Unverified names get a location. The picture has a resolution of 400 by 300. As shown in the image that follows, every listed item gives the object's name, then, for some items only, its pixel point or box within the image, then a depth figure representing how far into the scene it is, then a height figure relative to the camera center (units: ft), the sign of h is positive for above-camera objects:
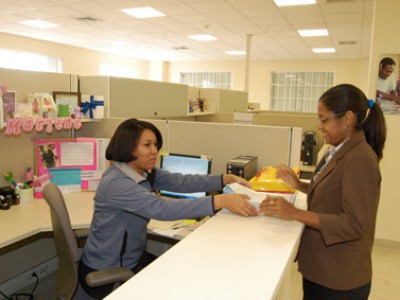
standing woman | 3.78 -0.98
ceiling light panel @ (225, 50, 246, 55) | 30.84 +5.33
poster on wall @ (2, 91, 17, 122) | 7.00 -0.01
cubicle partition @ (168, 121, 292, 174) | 7.09 -0.63
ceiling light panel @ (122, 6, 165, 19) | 18.04 +5.08
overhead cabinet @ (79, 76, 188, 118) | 8.82 +0.37
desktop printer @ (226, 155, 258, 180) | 6.32 -0.99
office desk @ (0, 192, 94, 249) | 5.88 -2.11
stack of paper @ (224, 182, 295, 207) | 4.62 -1.10
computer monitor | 7.27 -1.15
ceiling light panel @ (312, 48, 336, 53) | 27.94 +5.26
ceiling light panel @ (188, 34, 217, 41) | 24.29 +5.22
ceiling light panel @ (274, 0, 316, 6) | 15.55 +5.02
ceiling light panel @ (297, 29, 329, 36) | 21.29 +5.14
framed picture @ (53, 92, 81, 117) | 8.04 +0.10
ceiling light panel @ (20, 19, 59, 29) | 21.54 +5.10
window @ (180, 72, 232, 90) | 37.91 +3.54
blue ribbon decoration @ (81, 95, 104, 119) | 8.60 +0.07
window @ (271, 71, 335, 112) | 34.27 +2.55
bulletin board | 8.09 -1.32
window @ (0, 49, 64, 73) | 26.81 +3.53
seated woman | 4.69 -1.29
